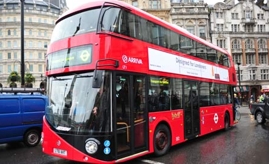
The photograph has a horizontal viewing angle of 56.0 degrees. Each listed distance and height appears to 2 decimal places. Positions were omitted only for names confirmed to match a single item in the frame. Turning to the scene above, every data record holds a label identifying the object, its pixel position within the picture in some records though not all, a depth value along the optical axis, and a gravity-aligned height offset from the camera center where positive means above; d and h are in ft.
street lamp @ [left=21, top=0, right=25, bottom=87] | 45.92 +8.51
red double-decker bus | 19.67 +0.40
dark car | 49.26 -4.62
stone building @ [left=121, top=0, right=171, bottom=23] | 165.07 +55.30
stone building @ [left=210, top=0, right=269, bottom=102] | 173.88 +35.52
